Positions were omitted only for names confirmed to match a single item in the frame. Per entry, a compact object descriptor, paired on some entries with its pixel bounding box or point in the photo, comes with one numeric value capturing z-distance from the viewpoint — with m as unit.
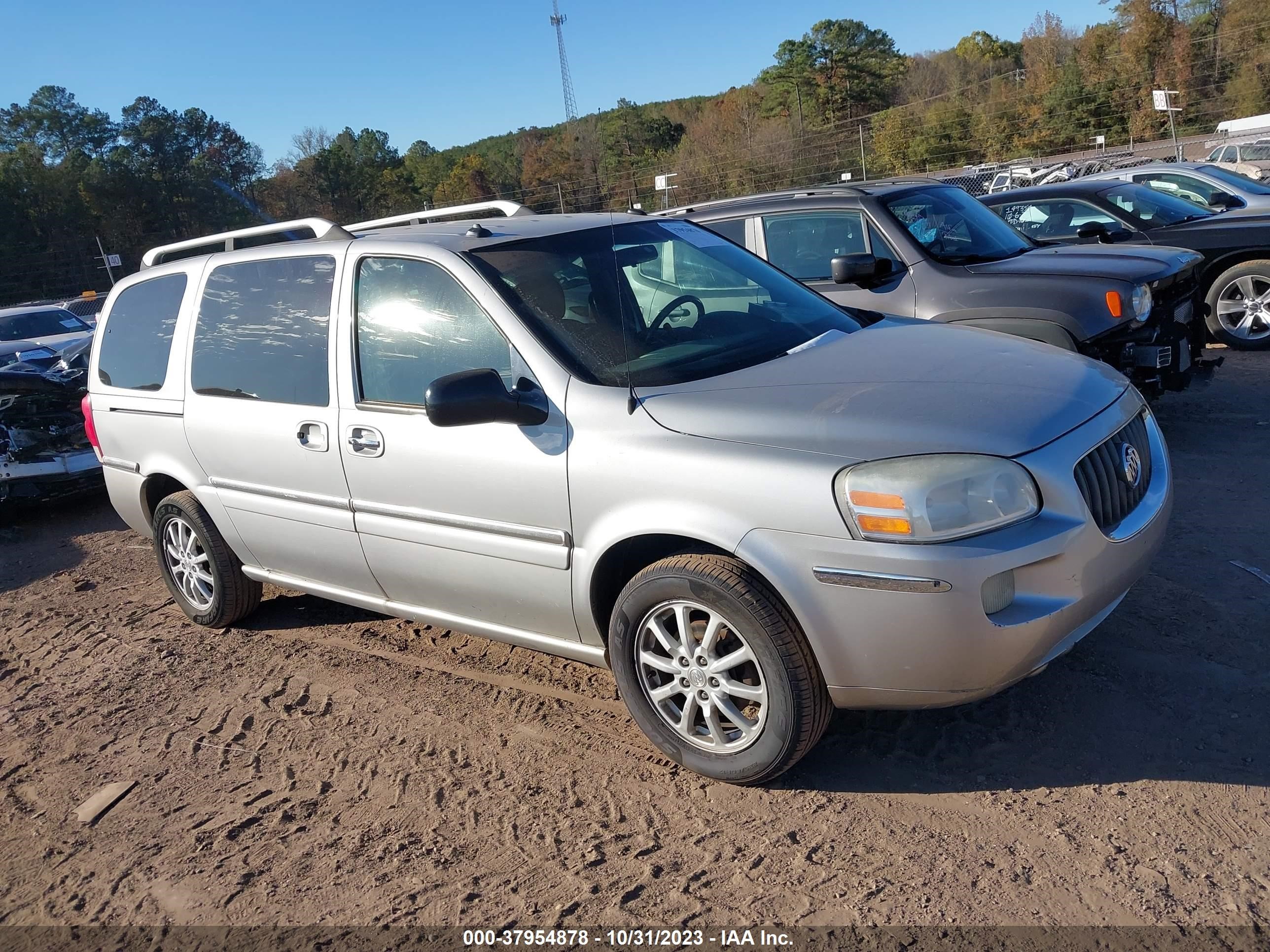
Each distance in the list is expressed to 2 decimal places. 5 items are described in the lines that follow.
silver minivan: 2.77
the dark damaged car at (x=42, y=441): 7.63
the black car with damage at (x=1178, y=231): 8.59
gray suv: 5.90
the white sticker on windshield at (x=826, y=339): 3.71
